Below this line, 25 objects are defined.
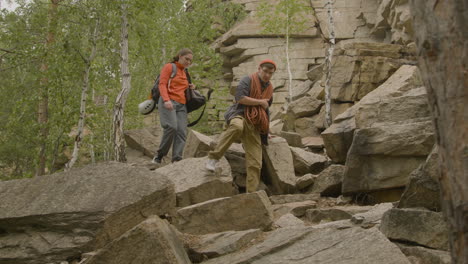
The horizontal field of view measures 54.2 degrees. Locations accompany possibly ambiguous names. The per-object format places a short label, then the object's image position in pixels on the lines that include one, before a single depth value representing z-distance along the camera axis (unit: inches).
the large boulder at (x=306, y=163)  376.8
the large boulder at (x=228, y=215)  219.9
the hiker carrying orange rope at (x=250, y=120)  285.4
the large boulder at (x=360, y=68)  516.7
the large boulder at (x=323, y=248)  146.8
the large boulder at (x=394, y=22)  720.3
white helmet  361.7
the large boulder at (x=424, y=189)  184.1
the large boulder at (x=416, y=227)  166.2
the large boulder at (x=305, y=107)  576.7
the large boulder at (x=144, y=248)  160.4
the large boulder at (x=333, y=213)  246.2
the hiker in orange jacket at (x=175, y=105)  339.3
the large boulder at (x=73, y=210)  193.3
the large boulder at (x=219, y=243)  180.1
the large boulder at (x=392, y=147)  277.1
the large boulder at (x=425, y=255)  152.3
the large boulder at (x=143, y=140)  508.1
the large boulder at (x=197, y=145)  379.6
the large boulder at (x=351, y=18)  986.7
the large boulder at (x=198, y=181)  279.9
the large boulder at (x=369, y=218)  195.5
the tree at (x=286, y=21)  855.1
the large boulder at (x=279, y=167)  335.6
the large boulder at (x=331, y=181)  319.6
